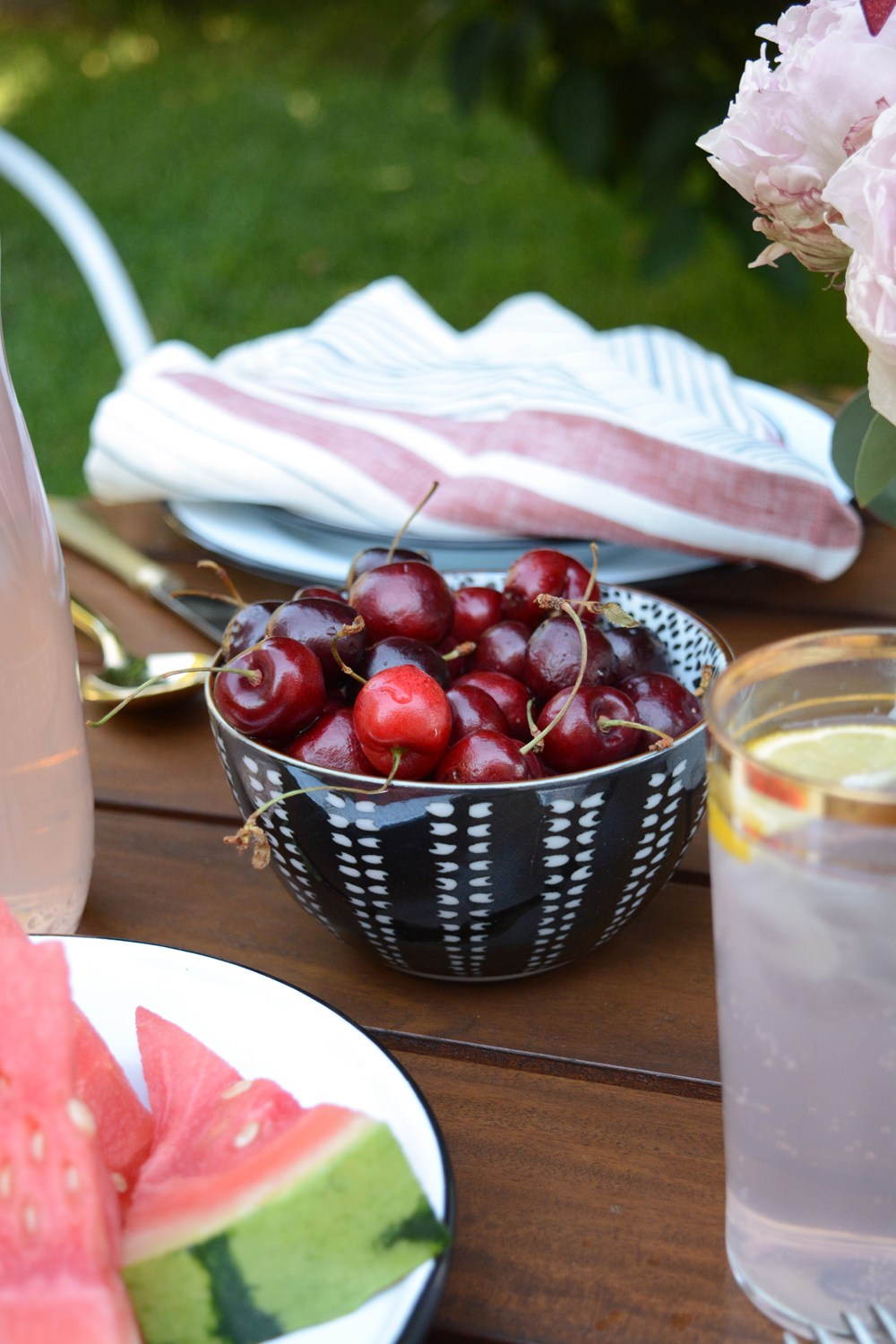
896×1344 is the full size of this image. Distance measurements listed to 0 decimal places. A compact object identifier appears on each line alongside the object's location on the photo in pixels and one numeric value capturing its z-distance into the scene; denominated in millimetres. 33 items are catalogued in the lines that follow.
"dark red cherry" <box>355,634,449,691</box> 534
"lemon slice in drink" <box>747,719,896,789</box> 337
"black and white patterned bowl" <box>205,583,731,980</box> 468
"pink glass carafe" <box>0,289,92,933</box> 529
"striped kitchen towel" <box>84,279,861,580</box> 871
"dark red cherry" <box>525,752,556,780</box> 491
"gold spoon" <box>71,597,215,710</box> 783
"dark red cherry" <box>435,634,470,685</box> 597
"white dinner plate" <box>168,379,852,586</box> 884
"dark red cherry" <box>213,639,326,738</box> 505
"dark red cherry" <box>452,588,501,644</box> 618
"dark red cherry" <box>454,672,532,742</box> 533
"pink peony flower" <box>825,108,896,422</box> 380
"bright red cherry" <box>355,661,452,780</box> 478
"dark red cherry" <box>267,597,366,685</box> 538
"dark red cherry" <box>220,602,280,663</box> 566
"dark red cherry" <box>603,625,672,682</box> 575
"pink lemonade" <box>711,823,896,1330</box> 318
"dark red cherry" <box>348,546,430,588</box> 640
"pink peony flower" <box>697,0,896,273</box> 406
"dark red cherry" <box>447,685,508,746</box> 515
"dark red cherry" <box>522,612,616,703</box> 537
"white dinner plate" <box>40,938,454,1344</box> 333
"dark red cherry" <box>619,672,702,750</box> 518
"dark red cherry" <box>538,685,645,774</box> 500
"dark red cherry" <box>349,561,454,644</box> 562
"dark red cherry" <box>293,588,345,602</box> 581
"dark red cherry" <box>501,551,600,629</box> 600
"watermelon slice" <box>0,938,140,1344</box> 321
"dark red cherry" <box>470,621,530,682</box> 571
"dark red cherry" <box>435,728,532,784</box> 480
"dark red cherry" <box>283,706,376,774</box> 506
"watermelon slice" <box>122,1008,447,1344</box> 339
